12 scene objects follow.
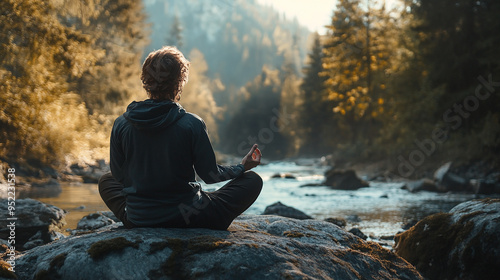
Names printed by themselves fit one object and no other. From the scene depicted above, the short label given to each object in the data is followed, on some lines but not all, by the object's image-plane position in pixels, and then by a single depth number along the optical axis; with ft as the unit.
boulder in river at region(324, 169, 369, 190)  61.88
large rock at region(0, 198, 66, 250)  21.02
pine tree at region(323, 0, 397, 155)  97.96
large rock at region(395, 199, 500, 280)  14.78
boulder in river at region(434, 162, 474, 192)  51.93
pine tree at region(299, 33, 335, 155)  146.30
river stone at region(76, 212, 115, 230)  24.70
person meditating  11.12
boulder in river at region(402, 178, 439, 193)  54.70
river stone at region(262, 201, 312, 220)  31.01
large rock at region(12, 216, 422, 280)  9.52
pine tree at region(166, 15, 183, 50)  252.40
